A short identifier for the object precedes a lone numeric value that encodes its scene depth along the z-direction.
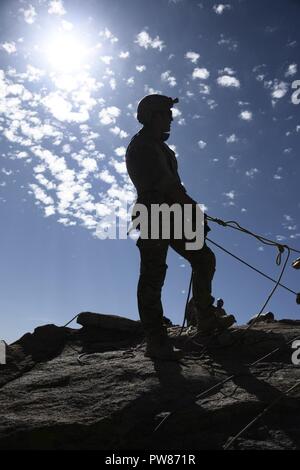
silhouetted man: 4.83
